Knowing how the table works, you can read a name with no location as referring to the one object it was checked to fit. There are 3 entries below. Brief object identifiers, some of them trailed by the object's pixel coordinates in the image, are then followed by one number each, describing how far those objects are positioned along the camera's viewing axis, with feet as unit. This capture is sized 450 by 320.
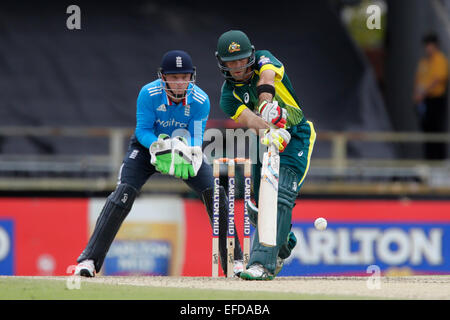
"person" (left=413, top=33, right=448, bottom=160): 85.76
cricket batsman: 44.32
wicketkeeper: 48.01
